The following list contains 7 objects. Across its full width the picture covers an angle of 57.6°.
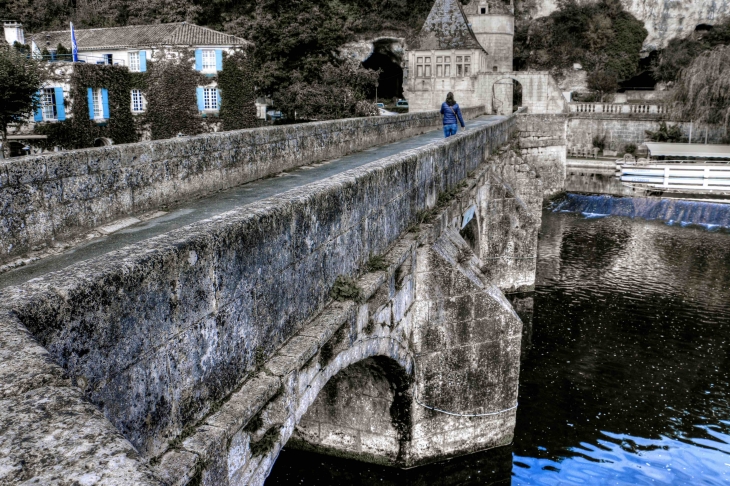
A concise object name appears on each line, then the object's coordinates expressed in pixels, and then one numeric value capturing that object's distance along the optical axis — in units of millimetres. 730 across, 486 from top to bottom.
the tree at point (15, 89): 21594
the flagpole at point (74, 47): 30453
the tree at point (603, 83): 44375
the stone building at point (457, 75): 37500
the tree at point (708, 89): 33875
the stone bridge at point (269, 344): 2061
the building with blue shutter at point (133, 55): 26953
